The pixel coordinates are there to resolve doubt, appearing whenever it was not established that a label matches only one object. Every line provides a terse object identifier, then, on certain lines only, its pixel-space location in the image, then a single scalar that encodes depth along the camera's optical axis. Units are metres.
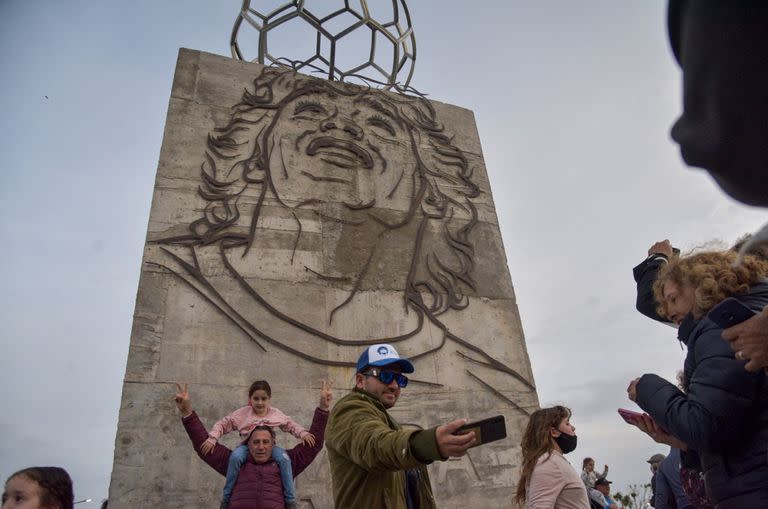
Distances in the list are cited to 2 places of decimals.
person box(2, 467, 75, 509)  2.01
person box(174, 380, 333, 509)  3.08
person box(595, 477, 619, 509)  6.28
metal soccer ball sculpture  6.78
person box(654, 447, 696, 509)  3.07
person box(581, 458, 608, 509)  5.19
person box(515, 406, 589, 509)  2.53
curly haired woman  1.58
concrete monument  4.16
